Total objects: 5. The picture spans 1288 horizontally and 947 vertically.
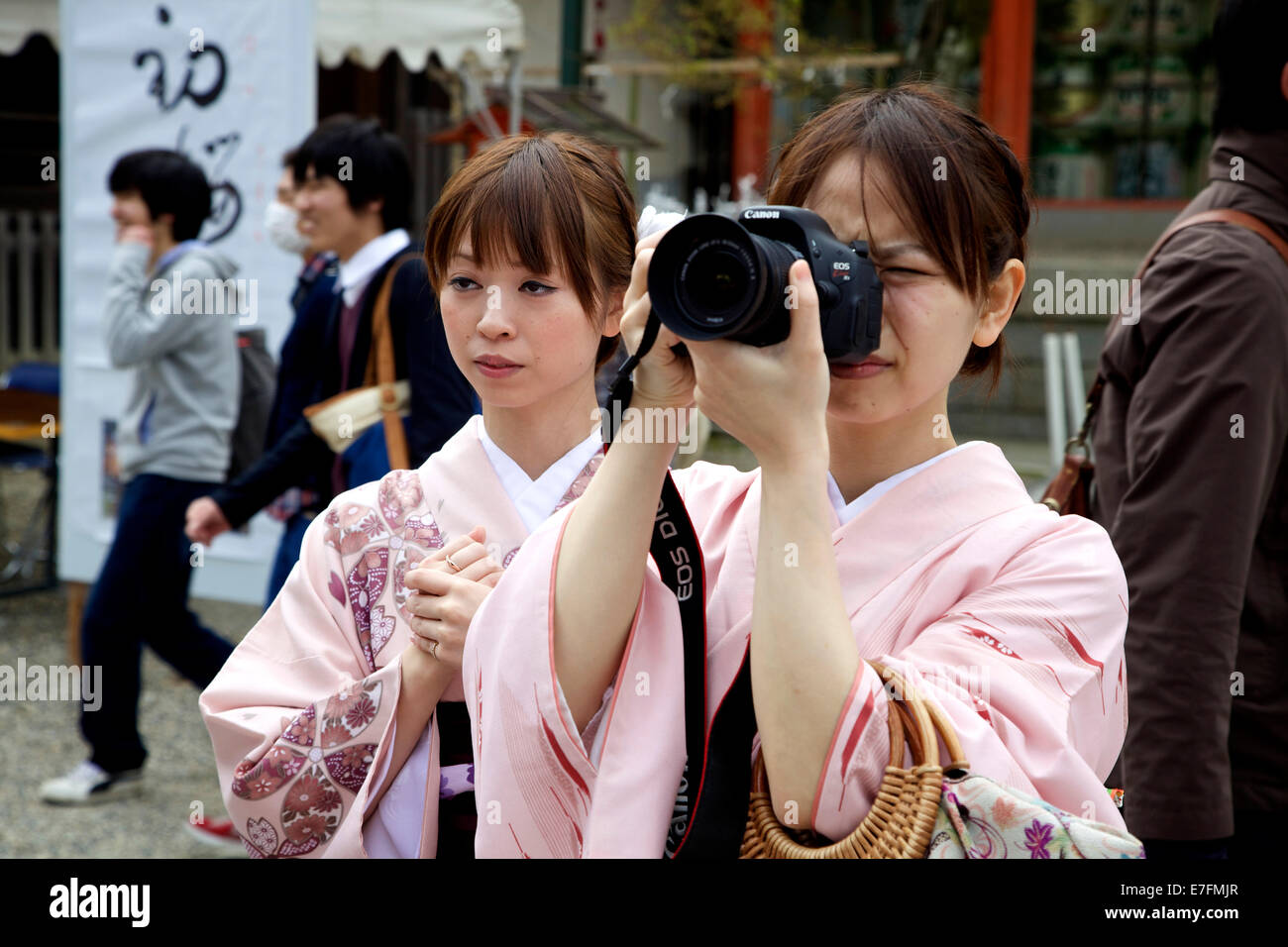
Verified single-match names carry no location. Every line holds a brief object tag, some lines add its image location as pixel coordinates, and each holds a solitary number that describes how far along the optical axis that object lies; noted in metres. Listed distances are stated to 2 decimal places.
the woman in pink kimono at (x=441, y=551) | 1.42
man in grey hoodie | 3.71
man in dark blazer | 2.62
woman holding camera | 1.07
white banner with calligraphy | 4.31
